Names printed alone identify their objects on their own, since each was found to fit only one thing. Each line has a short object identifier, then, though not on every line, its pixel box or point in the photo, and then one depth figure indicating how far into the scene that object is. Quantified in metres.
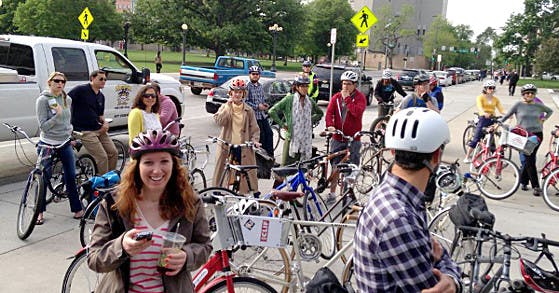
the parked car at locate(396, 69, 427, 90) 34.31
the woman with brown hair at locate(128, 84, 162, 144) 6.00
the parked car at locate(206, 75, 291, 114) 15.27
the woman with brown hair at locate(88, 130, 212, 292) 2.35
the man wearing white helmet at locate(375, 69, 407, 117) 13.34
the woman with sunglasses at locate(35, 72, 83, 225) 5.83
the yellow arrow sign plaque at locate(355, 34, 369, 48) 14.15
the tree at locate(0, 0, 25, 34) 58.43
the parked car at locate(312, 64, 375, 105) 21.19
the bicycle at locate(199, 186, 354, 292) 3.27
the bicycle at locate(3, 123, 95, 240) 5.49
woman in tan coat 6.69
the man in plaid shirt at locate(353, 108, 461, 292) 1.77
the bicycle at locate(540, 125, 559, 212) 7.99
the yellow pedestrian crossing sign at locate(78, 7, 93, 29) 20.89
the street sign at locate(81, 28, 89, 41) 22.00
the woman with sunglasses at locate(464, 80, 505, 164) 10.45
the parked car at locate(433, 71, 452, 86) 43.44
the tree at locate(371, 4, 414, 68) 94.69
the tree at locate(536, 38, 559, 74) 54.41
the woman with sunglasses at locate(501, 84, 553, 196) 8.68
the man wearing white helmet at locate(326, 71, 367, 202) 7.31
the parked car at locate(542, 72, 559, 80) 82.89
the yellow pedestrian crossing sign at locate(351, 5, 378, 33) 13.31
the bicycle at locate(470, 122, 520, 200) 8.36
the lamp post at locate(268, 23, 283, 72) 45.08
